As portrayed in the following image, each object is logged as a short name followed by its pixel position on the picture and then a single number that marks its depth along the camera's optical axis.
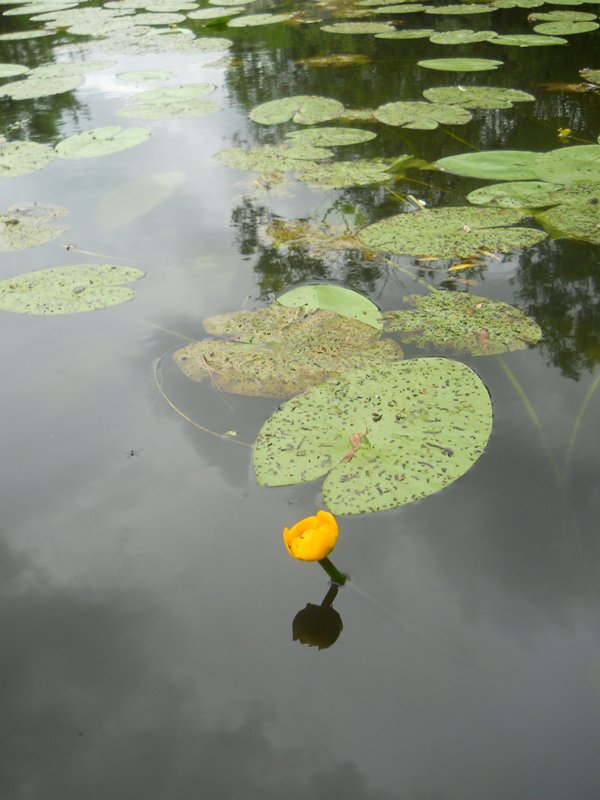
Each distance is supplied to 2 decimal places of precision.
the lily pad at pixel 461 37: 4.79
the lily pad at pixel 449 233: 2.17
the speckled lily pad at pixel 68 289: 2.07
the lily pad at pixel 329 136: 3.13
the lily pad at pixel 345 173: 2.73
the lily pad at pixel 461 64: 4.09
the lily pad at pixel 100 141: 3.36
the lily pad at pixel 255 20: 6.11
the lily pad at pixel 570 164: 2.52
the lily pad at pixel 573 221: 2.19
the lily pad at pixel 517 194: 2.40
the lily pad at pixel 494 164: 2.61
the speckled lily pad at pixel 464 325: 1.72
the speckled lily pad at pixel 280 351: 1.65
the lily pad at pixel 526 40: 4.48
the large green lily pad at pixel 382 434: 1.31
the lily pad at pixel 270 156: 2.97
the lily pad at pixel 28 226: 2.55
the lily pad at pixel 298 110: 3.52
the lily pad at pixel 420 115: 3.27
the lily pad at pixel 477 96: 3.47
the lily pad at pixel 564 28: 4.71
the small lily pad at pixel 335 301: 1.88
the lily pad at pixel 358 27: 5.36
